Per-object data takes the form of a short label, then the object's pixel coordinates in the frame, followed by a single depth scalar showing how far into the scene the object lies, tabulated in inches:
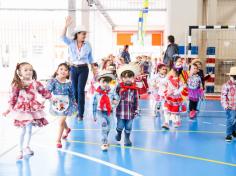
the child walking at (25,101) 158.9
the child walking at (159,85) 237.2
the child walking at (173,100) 229.6
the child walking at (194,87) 274.2
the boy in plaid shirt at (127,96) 181.5
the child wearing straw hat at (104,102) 175.2
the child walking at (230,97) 195.5
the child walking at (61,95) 175.5
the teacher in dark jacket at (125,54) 527.2
